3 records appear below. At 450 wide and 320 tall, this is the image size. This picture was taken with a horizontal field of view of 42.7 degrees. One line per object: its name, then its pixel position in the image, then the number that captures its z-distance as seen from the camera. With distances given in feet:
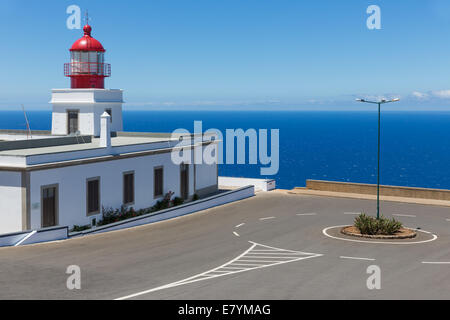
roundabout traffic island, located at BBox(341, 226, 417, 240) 86.53
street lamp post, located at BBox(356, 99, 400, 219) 86.99
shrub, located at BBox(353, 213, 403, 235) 88.12
